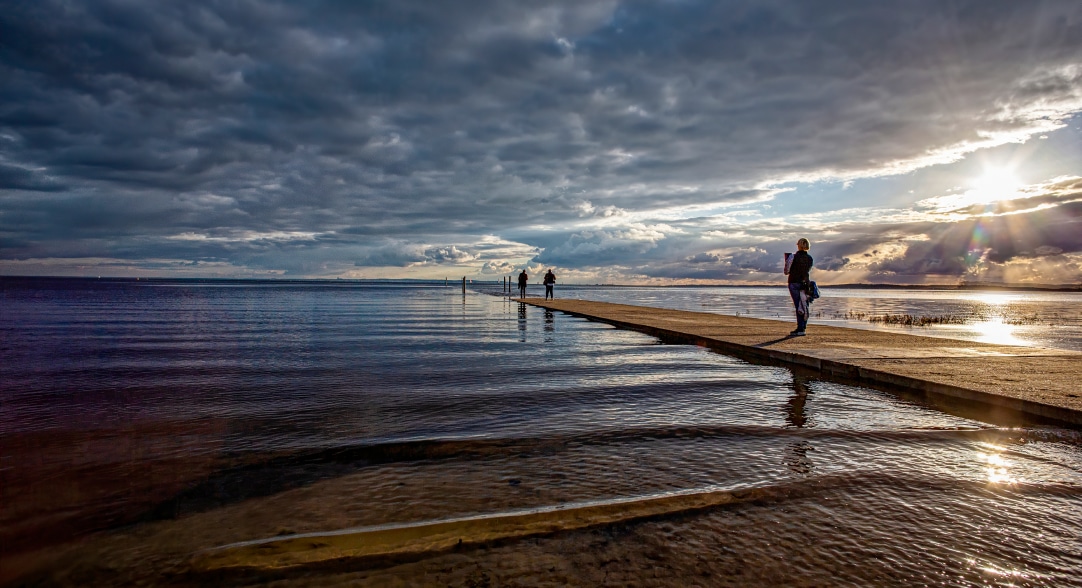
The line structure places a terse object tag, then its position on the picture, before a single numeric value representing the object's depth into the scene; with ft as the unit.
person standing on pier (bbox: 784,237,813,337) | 41.83
